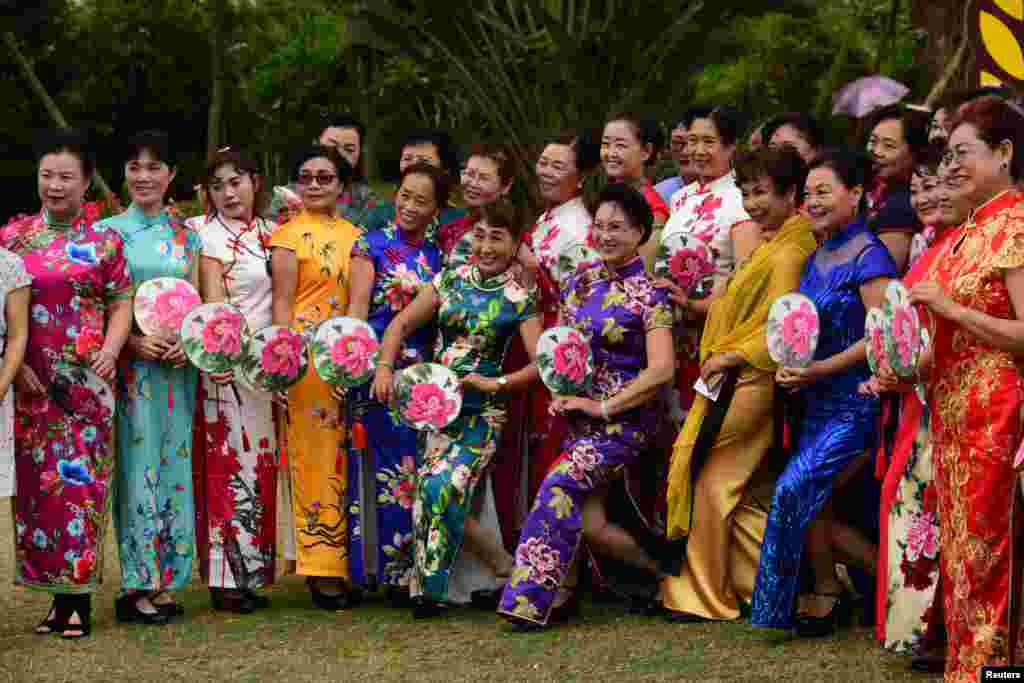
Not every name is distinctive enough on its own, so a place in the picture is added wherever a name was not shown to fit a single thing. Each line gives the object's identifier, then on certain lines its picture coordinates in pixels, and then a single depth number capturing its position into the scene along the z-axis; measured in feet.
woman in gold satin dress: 18.56
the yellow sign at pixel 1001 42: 24.76
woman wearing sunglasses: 20.54
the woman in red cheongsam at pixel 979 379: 13.60
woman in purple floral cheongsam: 18.74
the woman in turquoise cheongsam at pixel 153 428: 19.80
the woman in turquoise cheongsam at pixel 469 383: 19.62
